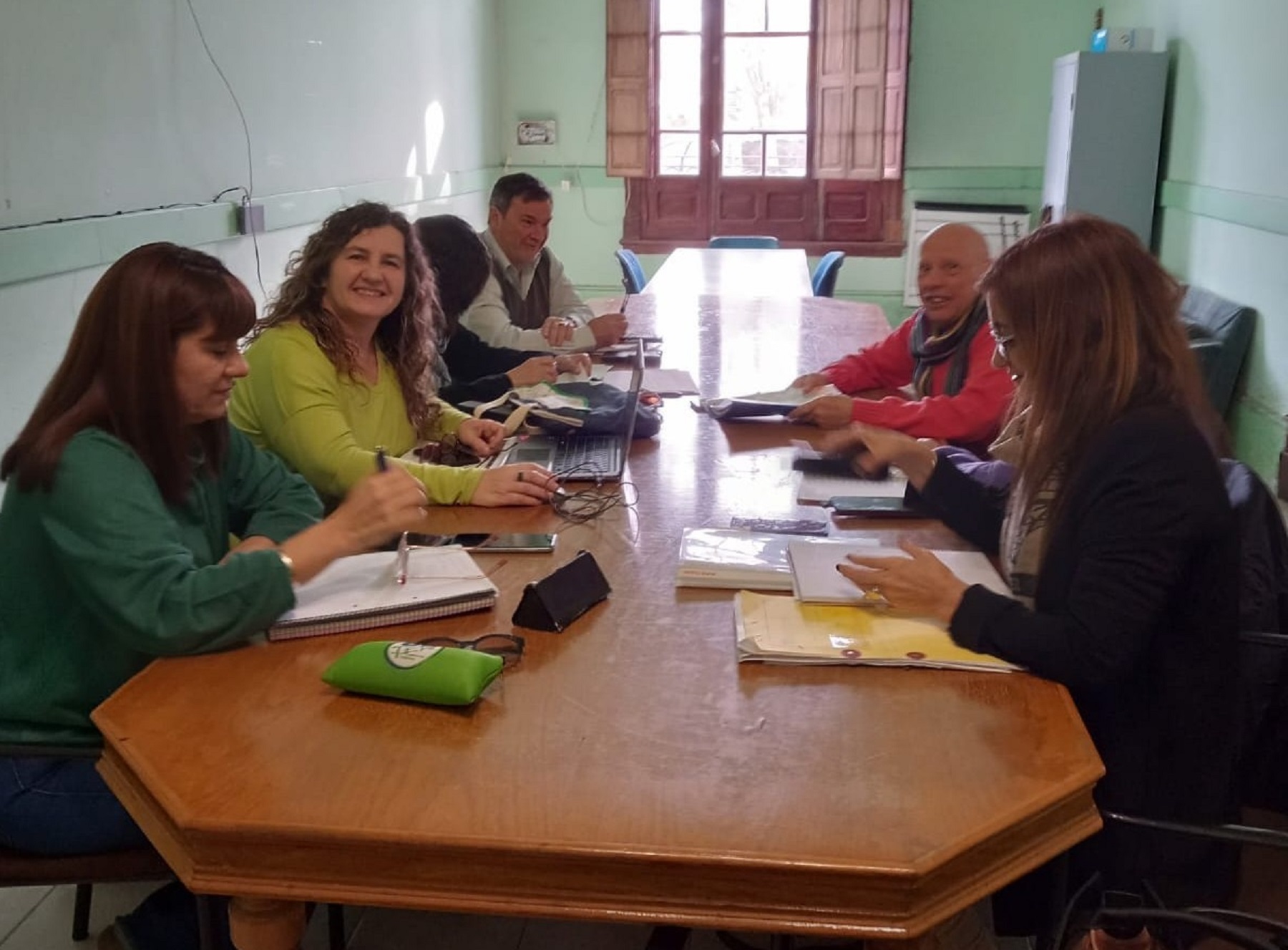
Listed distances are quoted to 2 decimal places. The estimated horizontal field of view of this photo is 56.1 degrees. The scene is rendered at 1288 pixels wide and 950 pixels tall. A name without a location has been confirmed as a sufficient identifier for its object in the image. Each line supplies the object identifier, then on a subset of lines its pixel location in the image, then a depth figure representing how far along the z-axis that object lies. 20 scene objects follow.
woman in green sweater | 1.42
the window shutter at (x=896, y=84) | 7.22
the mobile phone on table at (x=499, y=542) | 1.86
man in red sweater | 2.60
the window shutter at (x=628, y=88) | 7.46
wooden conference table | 1.06
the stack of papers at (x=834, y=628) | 1.44
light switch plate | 7.78
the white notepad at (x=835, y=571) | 1.60
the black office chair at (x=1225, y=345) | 4.90
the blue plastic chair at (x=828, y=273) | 6.00
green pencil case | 1.31
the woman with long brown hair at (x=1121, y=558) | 1.39
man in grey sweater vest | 3.56
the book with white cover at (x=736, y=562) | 1.69
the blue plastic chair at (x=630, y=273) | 5.86
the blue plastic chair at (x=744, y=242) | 6.87
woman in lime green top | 2.16
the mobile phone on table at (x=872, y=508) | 2.03
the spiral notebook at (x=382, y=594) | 1.53
